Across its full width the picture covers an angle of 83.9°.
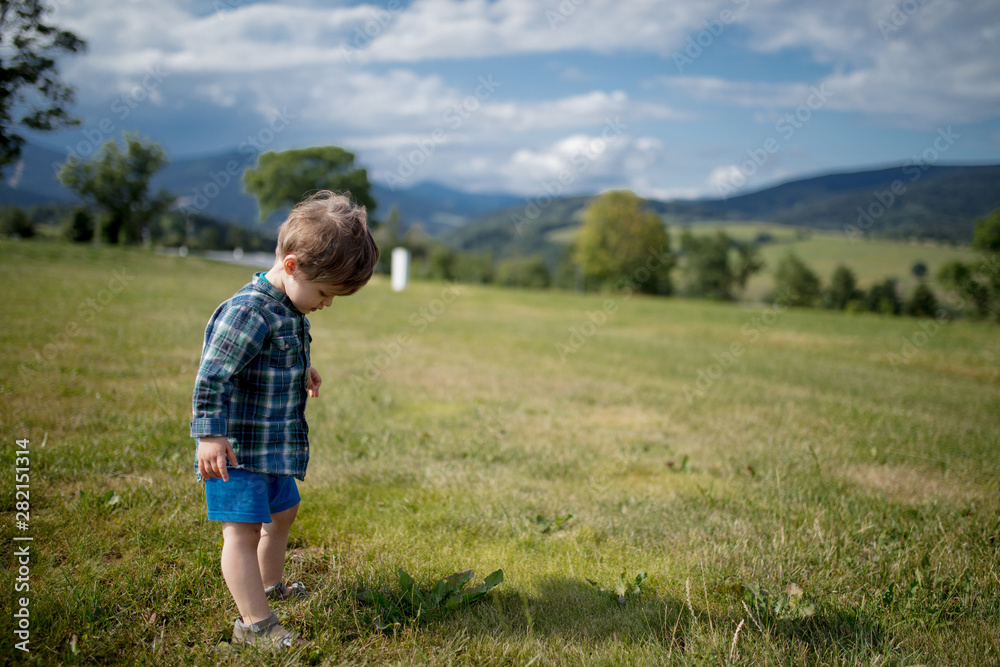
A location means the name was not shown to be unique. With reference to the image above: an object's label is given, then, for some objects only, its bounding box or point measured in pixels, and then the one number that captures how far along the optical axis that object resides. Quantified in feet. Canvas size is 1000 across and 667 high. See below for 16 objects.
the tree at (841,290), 203.41
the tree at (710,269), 243.29
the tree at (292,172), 185.01
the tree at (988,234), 143.74
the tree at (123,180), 106.63
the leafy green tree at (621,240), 221.46
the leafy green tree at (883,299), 189.68
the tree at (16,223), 132.77
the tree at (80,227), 137.49
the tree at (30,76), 61.31
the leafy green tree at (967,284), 141.90
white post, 107.04
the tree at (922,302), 181.06
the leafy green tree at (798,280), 207.39
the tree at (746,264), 247.91
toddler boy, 7.38
